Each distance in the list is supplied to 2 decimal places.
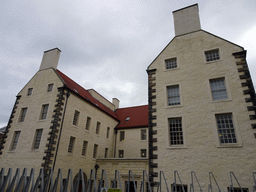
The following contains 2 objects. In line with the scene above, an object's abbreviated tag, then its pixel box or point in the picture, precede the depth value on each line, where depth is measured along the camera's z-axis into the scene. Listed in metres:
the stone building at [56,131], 17.97
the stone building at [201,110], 11.74
